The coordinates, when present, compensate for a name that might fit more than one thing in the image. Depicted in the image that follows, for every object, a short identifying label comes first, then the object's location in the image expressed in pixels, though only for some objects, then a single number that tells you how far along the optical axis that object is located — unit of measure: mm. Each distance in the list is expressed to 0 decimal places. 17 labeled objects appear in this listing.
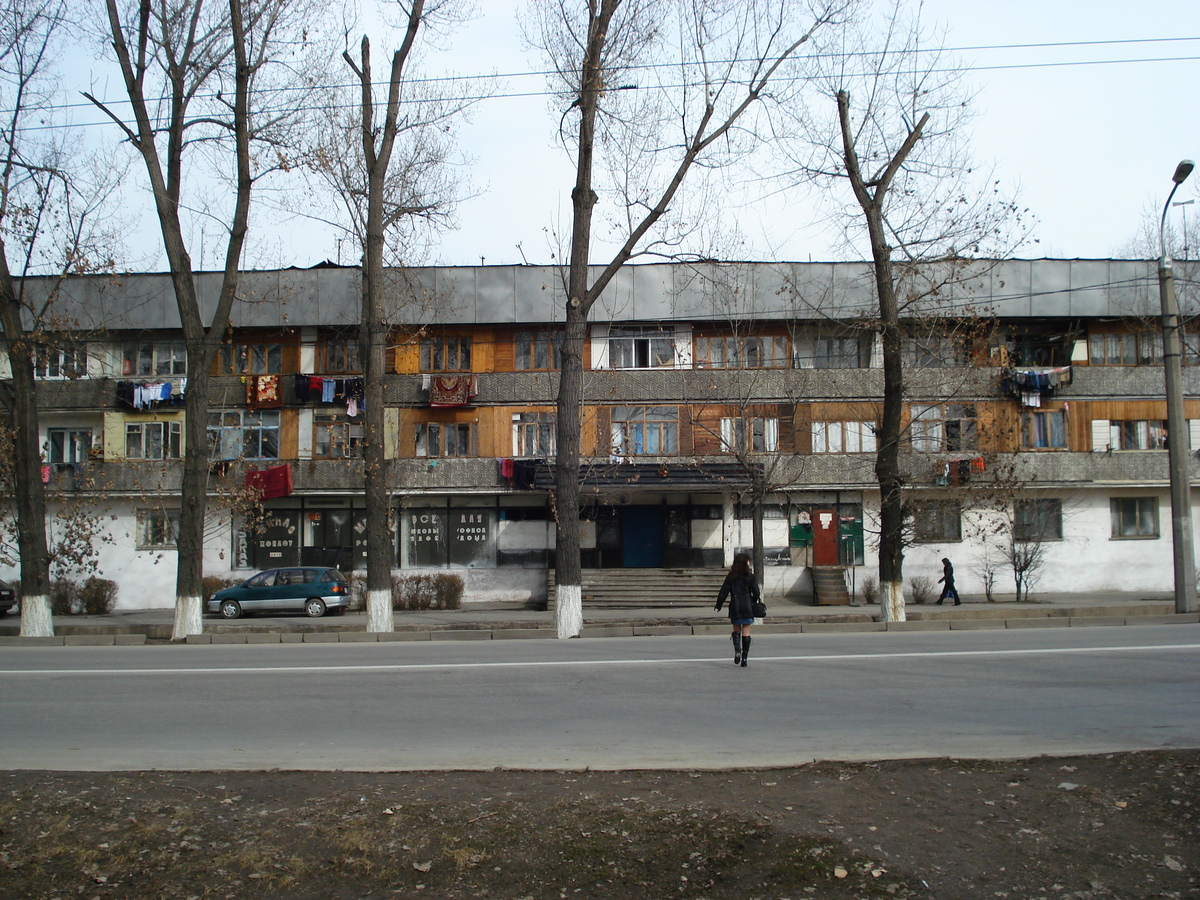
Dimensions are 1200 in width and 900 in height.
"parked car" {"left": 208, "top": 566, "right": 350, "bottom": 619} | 28125
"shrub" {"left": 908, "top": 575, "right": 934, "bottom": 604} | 30281
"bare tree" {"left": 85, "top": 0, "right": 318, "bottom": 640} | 18984
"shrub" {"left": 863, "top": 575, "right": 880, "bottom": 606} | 30625
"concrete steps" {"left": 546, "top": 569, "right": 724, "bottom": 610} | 29734
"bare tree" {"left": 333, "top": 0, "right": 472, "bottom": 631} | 18859
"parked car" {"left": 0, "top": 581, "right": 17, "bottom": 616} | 29594
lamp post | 19781
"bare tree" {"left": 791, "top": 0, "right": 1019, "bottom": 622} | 19812
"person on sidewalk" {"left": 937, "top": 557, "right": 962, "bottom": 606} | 28042
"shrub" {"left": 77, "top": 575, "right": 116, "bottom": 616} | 30797
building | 30562
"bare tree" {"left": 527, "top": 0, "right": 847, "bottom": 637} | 17688
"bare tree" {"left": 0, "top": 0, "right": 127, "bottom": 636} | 19312
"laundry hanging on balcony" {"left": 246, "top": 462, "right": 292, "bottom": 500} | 31578
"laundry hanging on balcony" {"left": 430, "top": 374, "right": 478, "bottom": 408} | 31312
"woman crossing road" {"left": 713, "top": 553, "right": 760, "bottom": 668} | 11602
